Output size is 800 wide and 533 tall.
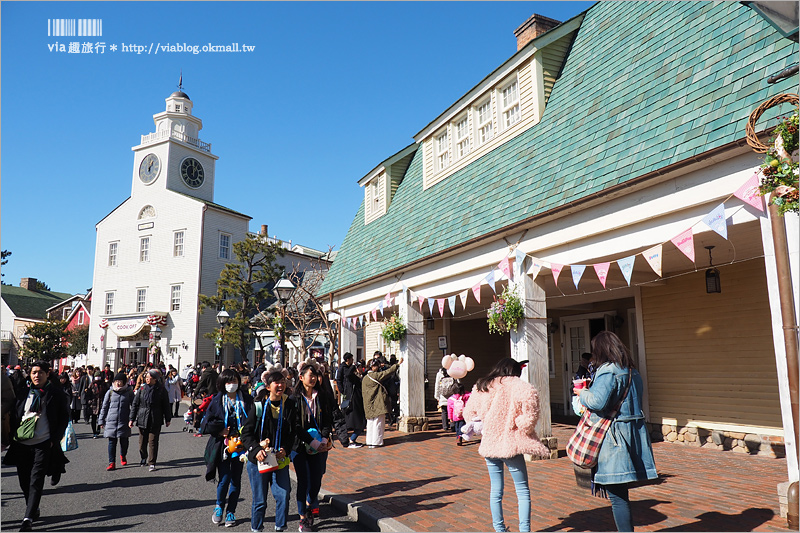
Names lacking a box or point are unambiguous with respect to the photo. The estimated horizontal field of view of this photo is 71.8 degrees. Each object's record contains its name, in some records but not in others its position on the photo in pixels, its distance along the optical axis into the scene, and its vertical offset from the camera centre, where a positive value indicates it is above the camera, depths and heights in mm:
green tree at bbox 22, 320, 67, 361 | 43219 +1779
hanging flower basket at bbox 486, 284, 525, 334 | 9438 +826
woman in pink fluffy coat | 4973 -621
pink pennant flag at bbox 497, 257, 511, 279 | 9909 +1632
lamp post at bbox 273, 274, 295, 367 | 13938 +1811
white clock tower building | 35156 +7454
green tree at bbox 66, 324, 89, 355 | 43625 +1842
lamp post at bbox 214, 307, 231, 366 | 18562 +1515
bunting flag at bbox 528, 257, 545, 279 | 9422 +1560
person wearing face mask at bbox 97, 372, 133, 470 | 9633 -925
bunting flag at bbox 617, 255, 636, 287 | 7333 +1237
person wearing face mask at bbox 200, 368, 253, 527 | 6141 -887
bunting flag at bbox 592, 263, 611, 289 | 7641 +1215
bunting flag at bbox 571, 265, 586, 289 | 8190 +1277
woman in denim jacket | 4258 -607
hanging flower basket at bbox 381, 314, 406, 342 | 12922 +719
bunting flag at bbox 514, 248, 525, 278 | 9609 +1688
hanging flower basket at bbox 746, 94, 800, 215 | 4750 +1637
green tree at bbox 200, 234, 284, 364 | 31984 +4285
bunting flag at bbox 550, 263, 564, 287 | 8827 +1422
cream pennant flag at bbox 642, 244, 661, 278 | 7062 +1308
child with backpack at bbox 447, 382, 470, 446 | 11180 -998
